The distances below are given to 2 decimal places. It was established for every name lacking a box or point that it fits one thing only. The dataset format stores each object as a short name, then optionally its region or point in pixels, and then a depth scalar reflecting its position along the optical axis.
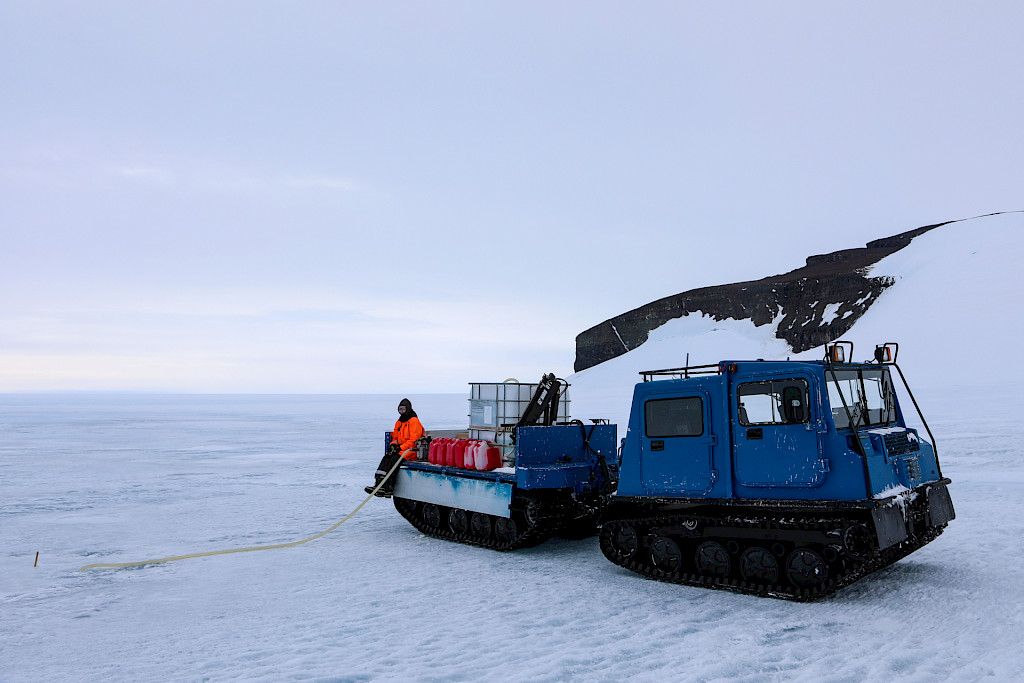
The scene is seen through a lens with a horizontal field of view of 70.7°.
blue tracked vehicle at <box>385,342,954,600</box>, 7.07
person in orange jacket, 11.88
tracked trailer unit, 9.73
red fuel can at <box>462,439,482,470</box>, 10.49
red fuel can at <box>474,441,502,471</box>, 10.34
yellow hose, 9.36
